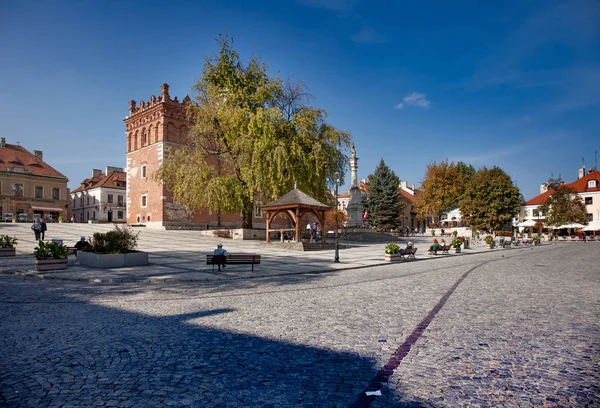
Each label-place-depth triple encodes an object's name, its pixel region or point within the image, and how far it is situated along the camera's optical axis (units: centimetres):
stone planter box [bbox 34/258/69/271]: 1304
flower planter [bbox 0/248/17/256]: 1710
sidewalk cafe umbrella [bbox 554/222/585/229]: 5362
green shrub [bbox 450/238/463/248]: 2627
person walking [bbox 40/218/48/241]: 2362
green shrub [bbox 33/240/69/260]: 1316
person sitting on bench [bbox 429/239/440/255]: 2430
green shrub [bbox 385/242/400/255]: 1956
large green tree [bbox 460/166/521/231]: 5372
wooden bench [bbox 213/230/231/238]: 3145
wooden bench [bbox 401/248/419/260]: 1983
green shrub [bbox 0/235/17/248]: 1722
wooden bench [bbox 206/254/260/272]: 1347
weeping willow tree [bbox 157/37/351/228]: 2842
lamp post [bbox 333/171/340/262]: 3089
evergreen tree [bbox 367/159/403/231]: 5856
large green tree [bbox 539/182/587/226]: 5384
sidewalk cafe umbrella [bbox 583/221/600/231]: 5438
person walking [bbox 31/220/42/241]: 2327
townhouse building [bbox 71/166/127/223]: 6353
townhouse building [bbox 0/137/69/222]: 4947
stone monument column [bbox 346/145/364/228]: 4509
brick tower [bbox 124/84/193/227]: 3838
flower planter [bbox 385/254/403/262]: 1944
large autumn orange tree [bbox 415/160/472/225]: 5862
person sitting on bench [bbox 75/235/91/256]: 1634
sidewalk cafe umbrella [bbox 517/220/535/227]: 4823
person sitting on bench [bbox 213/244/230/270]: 1380
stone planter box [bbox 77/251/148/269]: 1439
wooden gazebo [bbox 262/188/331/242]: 2536
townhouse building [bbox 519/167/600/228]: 5988
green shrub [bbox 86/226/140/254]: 1512
